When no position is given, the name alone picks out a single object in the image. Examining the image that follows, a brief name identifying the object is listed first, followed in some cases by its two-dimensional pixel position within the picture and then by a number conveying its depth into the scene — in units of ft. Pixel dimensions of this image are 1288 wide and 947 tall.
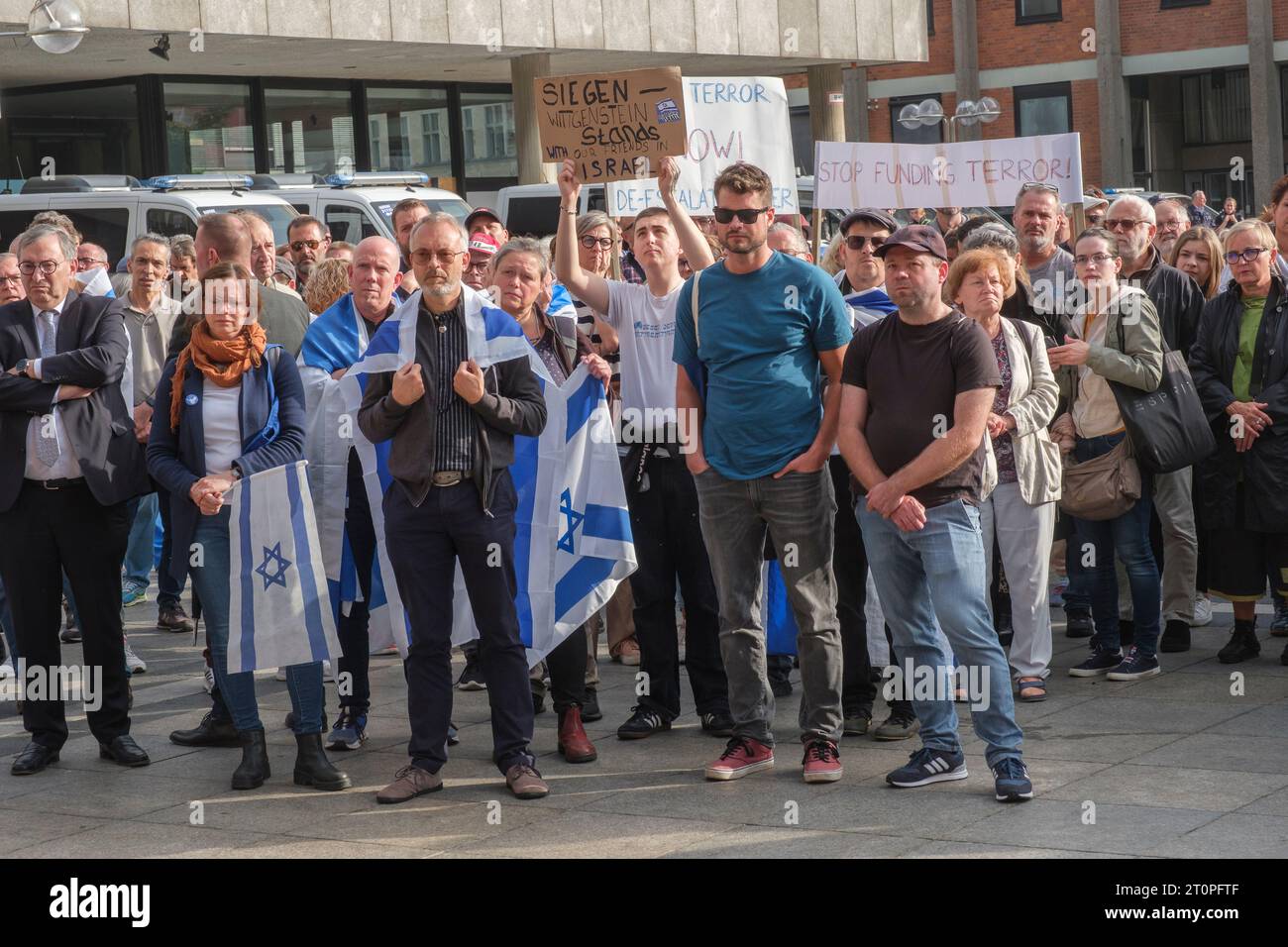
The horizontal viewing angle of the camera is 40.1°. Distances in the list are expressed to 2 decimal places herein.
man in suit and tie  24.38
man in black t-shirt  20.45
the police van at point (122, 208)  58.18
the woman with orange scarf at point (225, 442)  22.79
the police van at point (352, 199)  61.52
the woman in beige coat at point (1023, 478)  24.57
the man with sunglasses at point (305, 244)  38.45
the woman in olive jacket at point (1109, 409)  26.66
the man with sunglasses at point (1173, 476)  29.09
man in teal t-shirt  21.84
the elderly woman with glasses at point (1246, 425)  27.63
